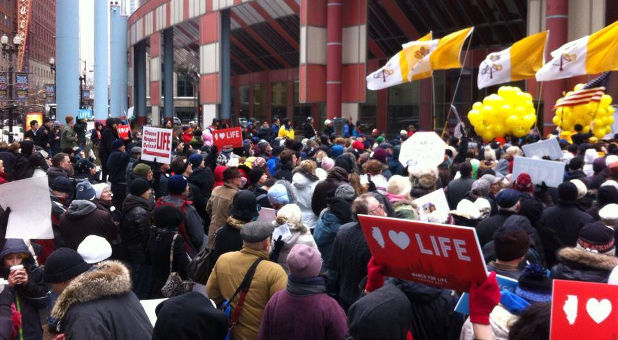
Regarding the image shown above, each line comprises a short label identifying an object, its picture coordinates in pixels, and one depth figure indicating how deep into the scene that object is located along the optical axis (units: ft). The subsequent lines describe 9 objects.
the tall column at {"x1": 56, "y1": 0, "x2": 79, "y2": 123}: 136.46
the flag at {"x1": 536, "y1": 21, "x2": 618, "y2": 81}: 52.16
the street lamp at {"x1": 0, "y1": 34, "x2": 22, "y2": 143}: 101.48
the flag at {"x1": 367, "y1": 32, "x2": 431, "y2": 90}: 63.72
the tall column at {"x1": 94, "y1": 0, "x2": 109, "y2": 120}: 201.92
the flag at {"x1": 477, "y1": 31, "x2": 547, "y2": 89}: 58.85
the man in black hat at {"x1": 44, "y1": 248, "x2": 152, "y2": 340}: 14.56
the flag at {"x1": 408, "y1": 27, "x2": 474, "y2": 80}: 61.62
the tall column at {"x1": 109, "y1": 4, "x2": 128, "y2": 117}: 225.15
